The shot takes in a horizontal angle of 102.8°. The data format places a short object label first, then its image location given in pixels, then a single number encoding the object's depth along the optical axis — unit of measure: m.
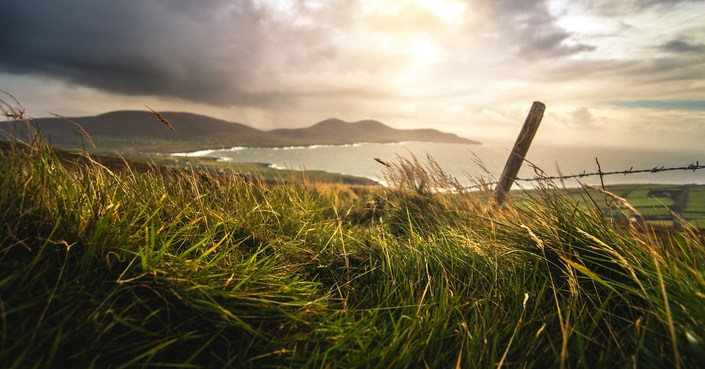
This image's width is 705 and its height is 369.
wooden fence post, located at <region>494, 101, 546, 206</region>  4.46
